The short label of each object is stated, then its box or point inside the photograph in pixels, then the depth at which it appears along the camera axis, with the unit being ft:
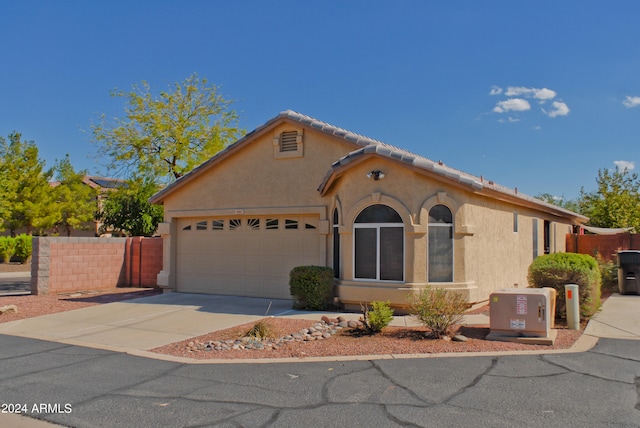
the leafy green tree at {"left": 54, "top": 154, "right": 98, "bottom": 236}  126.00
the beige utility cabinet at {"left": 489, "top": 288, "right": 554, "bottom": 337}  28.81
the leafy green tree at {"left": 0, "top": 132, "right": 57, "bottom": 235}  115.96
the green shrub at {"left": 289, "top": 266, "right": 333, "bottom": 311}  40.16
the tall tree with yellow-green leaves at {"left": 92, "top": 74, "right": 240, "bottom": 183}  79.25
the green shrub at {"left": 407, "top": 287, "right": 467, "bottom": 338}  30.19
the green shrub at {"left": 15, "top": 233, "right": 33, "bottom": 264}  111.45
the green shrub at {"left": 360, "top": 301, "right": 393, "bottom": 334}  31.27
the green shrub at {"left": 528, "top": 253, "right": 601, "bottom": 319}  33.88
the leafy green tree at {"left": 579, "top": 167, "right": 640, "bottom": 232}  104.17
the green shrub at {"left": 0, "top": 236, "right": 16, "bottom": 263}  109.40
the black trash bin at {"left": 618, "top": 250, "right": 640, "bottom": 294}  48.78
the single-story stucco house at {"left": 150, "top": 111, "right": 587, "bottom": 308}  38.01
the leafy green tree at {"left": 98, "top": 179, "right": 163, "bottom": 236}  92.76
